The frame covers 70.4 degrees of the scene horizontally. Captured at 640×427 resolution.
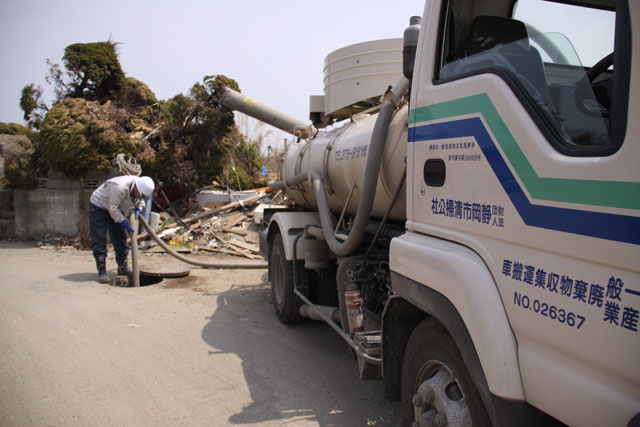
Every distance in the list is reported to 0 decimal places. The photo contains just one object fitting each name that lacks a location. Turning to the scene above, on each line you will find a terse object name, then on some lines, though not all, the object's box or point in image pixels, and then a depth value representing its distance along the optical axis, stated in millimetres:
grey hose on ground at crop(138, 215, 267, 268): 8727
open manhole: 7758
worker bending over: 7641
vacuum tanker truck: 1505
